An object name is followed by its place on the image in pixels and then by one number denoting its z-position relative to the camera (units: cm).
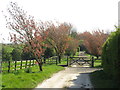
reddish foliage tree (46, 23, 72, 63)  3269
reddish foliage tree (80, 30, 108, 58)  3851
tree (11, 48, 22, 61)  3400
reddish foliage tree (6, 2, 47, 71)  1655
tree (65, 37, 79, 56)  4690
